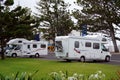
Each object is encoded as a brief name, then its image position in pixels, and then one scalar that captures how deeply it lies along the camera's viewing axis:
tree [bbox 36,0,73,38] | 41.87
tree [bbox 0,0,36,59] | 20.93
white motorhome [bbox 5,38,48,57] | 24.18
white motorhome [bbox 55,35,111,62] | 17.53
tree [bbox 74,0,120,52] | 30.76
